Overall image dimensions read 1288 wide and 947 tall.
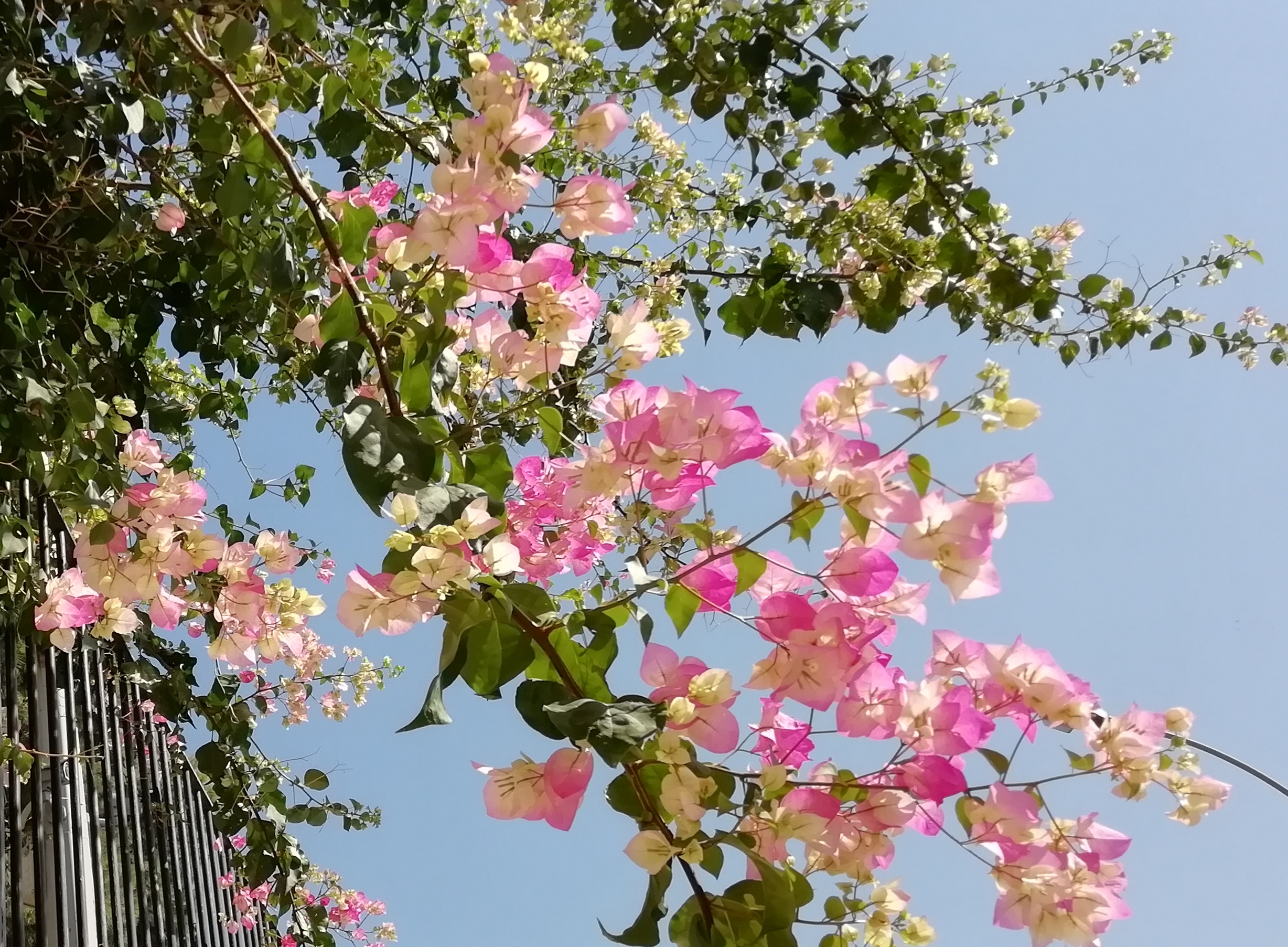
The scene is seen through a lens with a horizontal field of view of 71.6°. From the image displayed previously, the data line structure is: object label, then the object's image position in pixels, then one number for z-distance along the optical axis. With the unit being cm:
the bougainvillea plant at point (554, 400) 54
